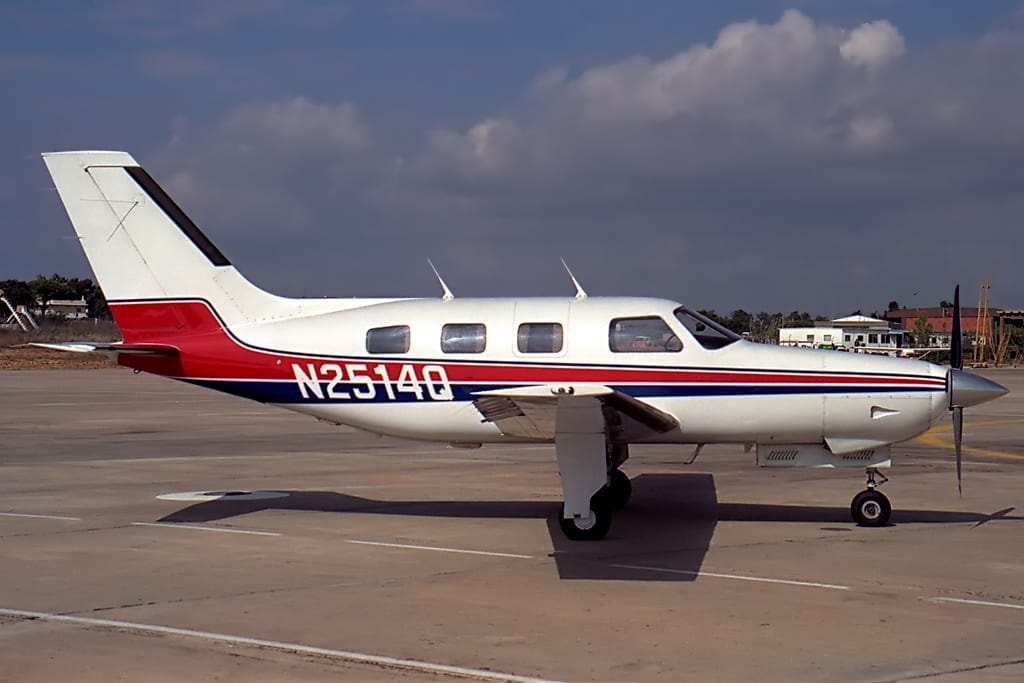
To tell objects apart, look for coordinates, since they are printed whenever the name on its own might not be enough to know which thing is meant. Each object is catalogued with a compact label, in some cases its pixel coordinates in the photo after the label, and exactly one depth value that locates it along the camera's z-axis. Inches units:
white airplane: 480.1
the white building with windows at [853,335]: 2864.2
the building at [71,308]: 5329.7
